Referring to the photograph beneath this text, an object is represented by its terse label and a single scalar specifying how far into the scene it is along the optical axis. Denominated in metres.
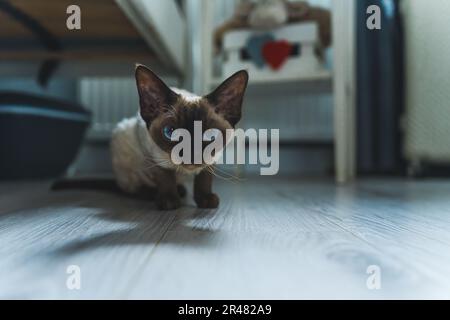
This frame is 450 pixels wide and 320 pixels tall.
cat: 0.83
